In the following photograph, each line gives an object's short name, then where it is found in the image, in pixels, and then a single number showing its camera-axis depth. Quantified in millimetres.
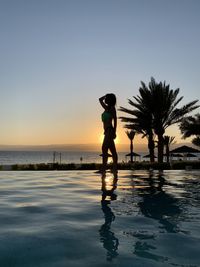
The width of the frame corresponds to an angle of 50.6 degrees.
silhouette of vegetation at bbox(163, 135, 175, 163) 27621
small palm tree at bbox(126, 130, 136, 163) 29866
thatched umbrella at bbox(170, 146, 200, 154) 26055
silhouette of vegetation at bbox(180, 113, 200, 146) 19324
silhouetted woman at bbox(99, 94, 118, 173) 4831
